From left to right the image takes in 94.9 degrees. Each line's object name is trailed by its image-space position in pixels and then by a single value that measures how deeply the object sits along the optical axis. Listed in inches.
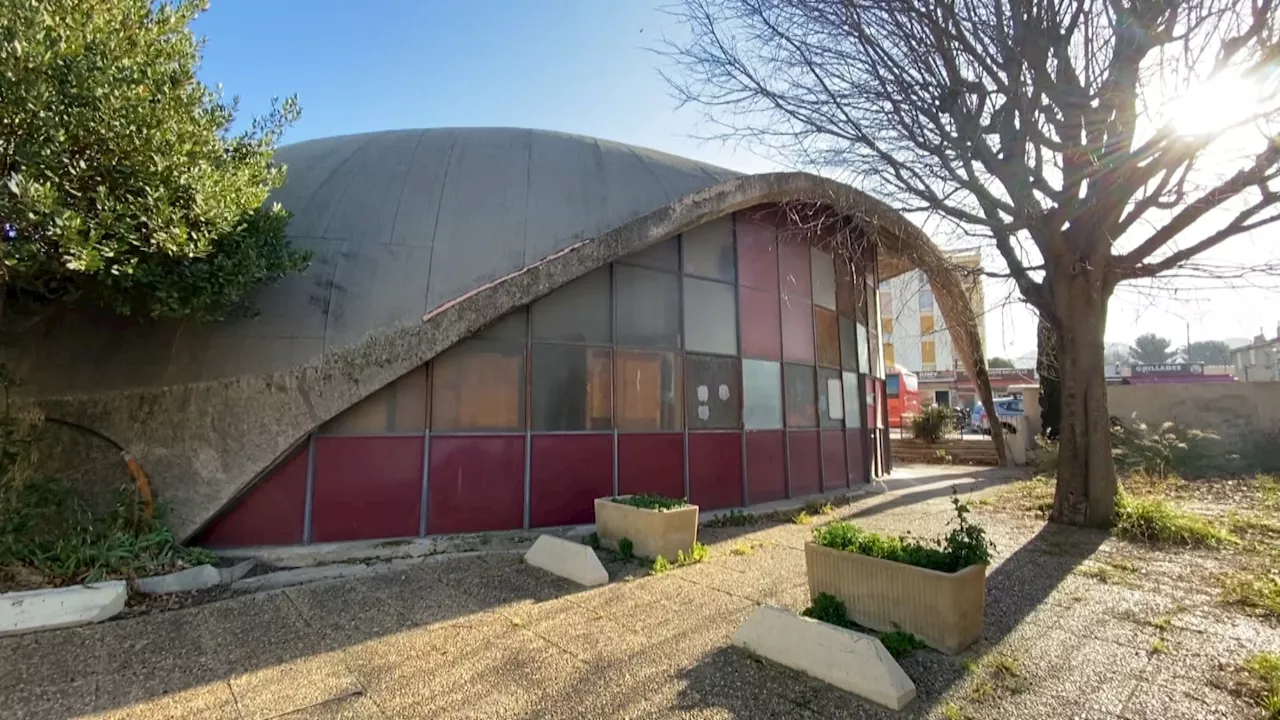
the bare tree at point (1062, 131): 263.0
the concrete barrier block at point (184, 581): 242.4
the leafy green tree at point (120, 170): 193.6
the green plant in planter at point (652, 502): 289.6
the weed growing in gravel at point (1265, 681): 135.6
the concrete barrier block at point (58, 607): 204.4
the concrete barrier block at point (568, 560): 252.4
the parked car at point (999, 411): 1042.8
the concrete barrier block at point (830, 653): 143.8
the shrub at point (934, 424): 814.5
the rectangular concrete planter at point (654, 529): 277.1
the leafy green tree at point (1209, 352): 2817.4
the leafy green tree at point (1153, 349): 2687.0
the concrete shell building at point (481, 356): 286.7
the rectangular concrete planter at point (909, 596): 169.9
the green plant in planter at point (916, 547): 180.7
